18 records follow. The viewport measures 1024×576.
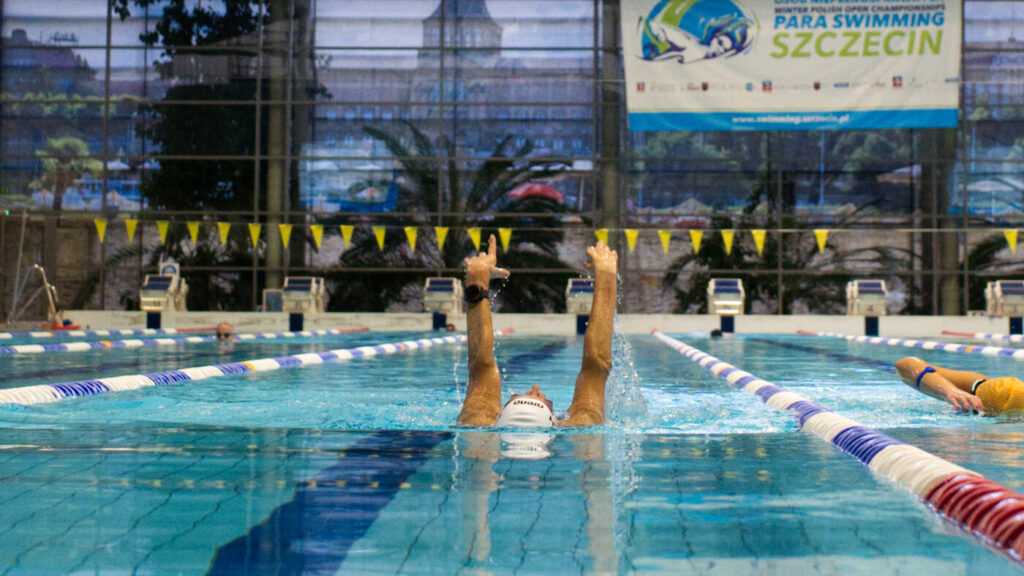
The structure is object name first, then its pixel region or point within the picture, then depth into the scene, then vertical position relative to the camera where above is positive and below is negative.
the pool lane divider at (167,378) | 5.25 -0.39
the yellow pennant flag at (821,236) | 18.33 +1.03
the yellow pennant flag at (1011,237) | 17.73 +1.00
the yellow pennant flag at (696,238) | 18.28 +0.98
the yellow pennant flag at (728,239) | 18.39 +0.98
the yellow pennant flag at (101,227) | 18.31 +1.09
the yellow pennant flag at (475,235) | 18.64 +1.03
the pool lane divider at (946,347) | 10.45 -0.36
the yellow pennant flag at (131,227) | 18.45 +1.10
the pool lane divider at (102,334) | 13.07 -0.35
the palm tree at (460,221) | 19.09 +1.27
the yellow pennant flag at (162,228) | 18.27 +1.08
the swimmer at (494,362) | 4.43 -0.20
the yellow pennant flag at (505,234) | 18.53 +1.03
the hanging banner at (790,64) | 17.75 +3.42
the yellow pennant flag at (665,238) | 18.42 +1.00
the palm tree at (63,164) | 19.23 +2.09
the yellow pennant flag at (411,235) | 18.75 +1.03
